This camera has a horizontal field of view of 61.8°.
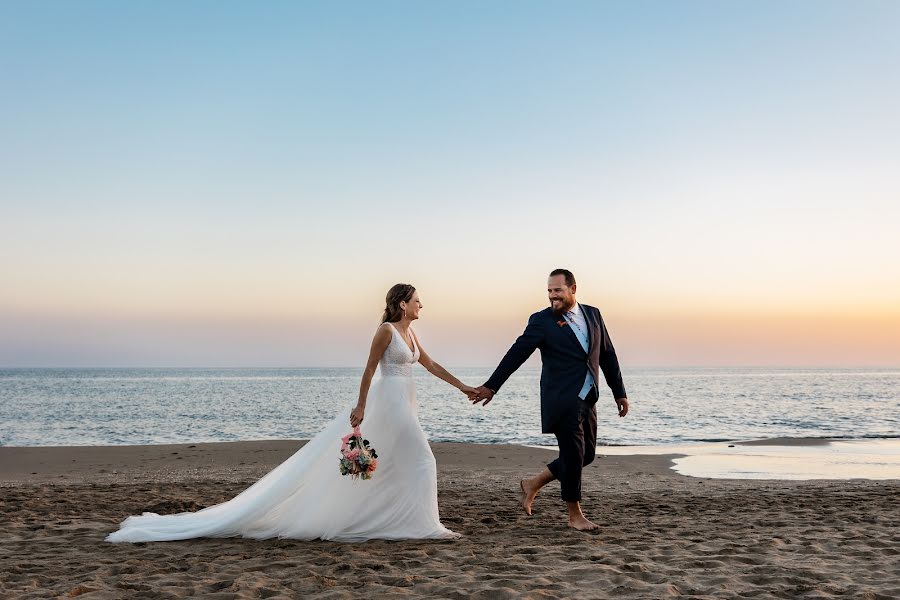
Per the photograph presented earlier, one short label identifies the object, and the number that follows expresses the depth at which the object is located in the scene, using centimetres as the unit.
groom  651
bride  619
